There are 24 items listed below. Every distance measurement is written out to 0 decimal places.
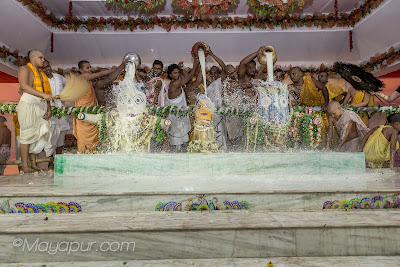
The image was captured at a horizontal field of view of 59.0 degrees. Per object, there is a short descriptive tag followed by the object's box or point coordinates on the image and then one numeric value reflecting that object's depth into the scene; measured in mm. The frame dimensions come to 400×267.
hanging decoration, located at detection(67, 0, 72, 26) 7464
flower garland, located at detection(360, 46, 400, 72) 6969
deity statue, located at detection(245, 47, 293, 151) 4570
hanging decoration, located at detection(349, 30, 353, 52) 8000
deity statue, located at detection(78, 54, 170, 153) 4426
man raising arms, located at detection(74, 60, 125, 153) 5164
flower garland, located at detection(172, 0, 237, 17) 7238
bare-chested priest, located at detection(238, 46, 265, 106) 5551
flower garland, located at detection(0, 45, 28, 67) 6757
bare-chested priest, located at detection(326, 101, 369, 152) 4840
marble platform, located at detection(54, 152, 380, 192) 3729
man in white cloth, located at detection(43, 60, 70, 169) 5316
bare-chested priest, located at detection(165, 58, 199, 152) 5469
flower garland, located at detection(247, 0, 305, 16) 7187
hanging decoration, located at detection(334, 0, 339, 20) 7718
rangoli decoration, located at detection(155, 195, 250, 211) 2480
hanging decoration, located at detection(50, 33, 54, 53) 7910
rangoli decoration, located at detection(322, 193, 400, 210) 2539
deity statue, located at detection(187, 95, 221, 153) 4391
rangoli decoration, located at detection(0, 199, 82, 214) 2518
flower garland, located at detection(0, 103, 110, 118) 4785
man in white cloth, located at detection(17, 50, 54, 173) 4492
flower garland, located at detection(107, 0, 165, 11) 7020
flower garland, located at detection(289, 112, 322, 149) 4727
